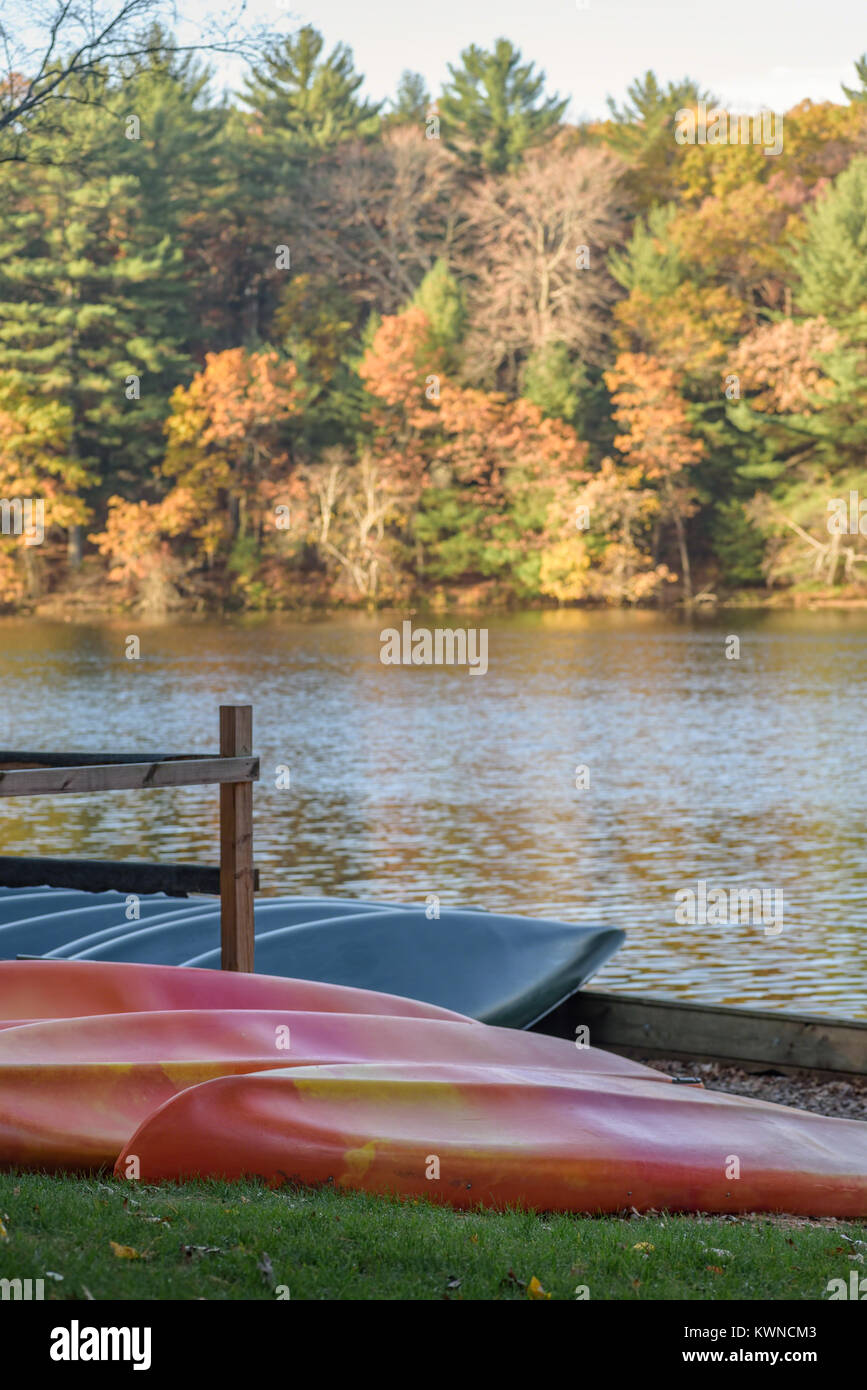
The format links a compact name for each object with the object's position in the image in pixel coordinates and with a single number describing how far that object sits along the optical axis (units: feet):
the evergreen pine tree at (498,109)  162.91
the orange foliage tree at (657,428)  144.77
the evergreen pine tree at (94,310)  146.72
